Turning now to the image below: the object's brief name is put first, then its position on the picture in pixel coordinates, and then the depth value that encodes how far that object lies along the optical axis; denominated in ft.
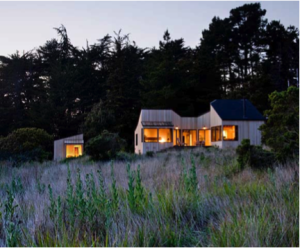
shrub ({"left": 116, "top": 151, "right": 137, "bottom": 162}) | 50.21
